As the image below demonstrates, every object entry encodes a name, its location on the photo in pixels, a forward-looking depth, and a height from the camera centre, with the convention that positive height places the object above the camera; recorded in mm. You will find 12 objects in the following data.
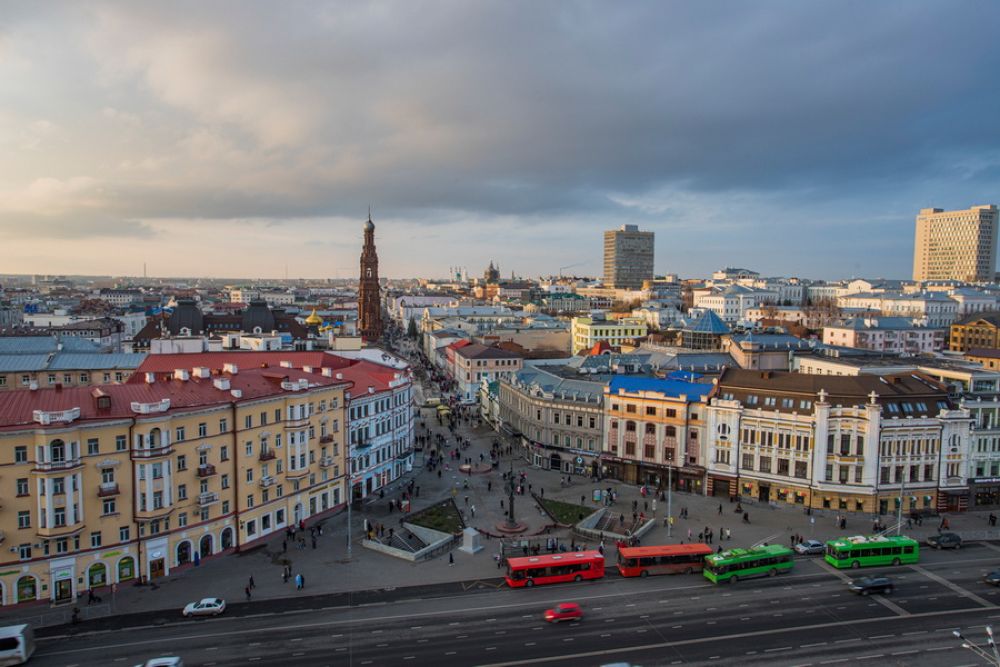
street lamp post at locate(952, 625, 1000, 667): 38850 -20862
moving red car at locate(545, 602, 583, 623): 44156 -20628
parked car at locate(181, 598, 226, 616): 44812 -20842
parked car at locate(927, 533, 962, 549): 58281 -20858
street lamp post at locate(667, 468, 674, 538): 62375 -20915
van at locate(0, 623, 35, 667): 37844 -19785
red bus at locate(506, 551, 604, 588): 50125 -20362
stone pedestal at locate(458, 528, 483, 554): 57062 -20966
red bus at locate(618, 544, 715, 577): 52250 -20374
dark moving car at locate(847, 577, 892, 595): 48562 -20542
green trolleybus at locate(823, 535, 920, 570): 53250 -20018
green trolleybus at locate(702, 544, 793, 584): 50594 -20129
